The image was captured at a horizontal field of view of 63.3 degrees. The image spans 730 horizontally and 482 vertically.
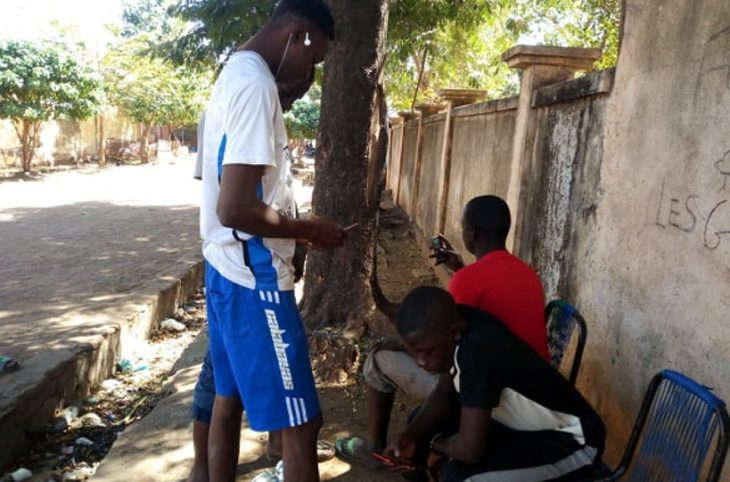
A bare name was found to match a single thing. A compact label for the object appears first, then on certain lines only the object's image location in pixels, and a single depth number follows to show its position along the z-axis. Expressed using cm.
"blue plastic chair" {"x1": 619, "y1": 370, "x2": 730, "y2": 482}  157
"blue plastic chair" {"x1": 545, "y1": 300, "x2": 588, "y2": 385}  250
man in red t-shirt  217
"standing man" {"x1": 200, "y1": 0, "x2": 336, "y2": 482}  172
